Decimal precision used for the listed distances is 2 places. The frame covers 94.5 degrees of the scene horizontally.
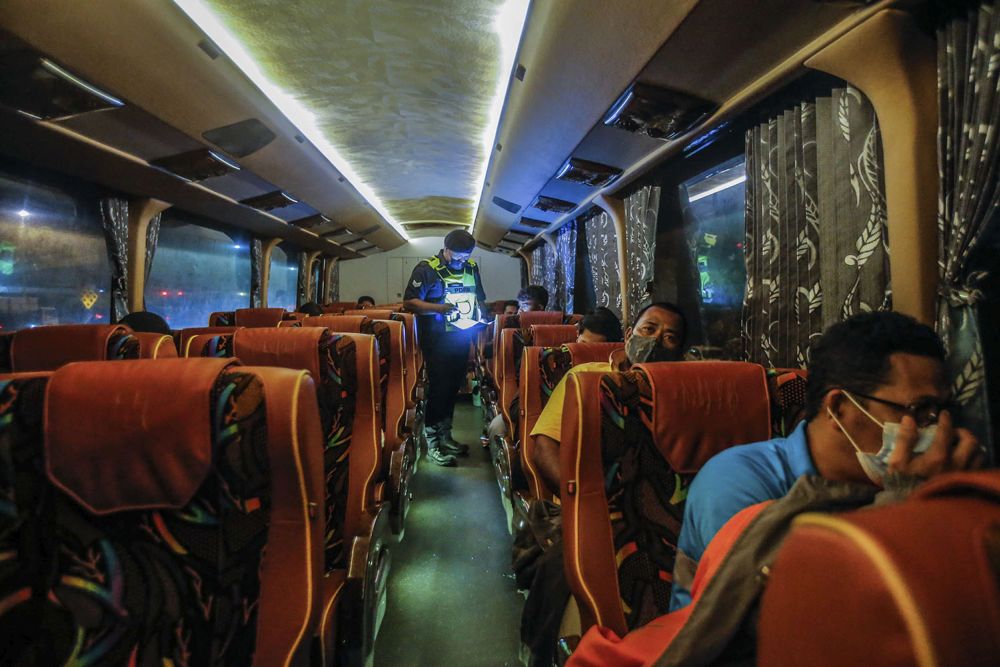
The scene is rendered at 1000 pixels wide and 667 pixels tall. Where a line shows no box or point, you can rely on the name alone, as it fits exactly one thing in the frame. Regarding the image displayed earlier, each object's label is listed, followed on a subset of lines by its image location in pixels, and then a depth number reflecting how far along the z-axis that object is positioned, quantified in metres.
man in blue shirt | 0.95
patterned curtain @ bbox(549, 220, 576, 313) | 7.84
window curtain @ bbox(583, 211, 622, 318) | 5.93
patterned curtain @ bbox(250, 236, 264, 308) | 8.00
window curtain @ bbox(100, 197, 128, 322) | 4.86
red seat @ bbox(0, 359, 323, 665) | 0.89
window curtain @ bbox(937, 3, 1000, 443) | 1.61
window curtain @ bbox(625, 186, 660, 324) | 4.51
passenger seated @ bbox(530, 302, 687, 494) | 1.73
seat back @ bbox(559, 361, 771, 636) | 1.22
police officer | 4.27
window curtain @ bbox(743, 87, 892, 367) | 2.12
